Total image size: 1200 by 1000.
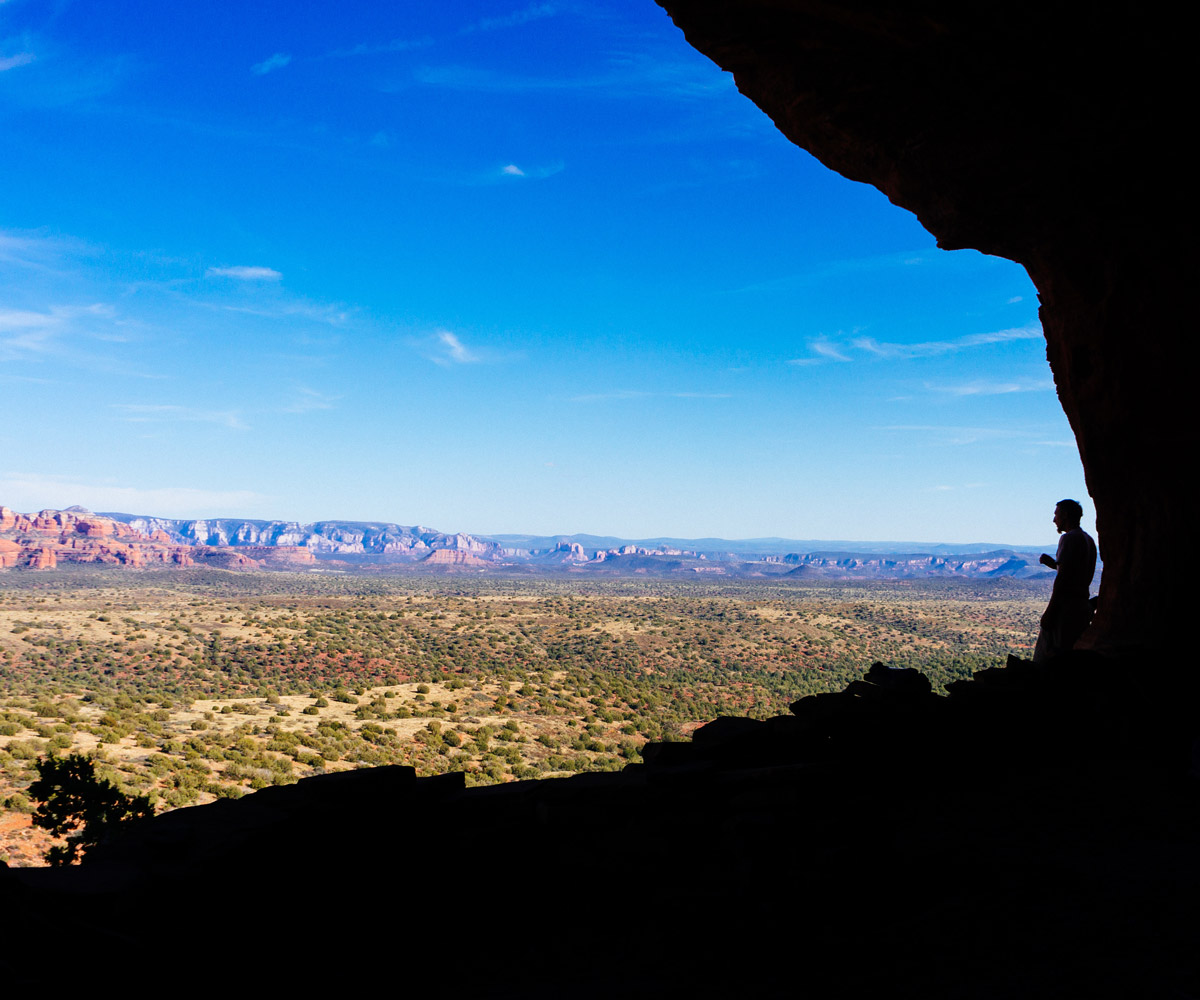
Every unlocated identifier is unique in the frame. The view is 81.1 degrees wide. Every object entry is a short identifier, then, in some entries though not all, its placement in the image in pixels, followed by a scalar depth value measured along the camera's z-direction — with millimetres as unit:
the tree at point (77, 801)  10602
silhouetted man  9695
